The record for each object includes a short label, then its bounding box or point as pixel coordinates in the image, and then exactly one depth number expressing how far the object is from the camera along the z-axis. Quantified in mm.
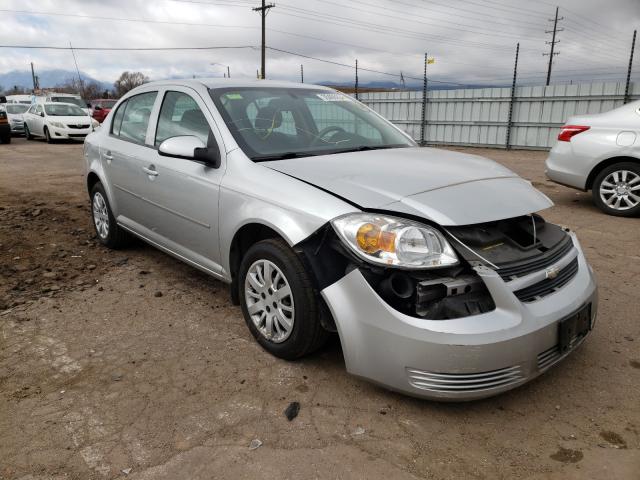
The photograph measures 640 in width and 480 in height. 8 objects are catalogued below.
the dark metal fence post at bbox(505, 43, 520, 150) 15126
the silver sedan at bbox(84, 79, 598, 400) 2264
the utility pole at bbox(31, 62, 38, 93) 60844
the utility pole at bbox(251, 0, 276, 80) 28142
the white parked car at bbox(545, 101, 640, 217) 6165
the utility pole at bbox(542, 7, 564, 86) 40906
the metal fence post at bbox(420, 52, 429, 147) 17094
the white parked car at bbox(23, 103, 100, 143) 17453
